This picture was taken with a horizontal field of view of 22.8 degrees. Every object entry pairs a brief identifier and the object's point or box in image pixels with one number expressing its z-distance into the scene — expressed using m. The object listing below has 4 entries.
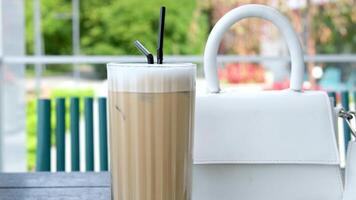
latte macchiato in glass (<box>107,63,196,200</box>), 0.78
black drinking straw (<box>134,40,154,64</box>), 0.82
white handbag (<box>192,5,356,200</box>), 0.86
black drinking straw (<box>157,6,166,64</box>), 0.82
